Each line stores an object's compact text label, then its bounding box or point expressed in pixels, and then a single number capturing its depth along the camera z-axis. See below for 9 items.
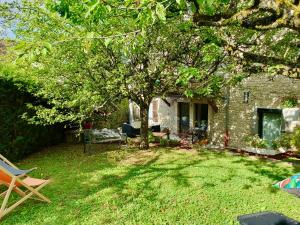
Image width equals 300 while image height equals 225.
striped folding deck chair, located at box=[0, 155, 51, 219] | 5.08
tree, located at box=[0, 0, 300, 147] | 6.40
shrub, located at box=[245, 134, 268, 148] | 11.17
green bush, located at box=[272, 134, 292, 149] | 10.67
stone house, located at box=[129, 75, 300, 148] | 10.94
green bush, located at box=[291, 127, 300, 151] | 10.13
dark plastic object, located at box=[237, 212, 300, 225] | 3.90
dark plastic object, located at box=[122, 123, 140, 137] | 13.84
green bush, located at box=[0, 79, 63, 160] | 8.99
